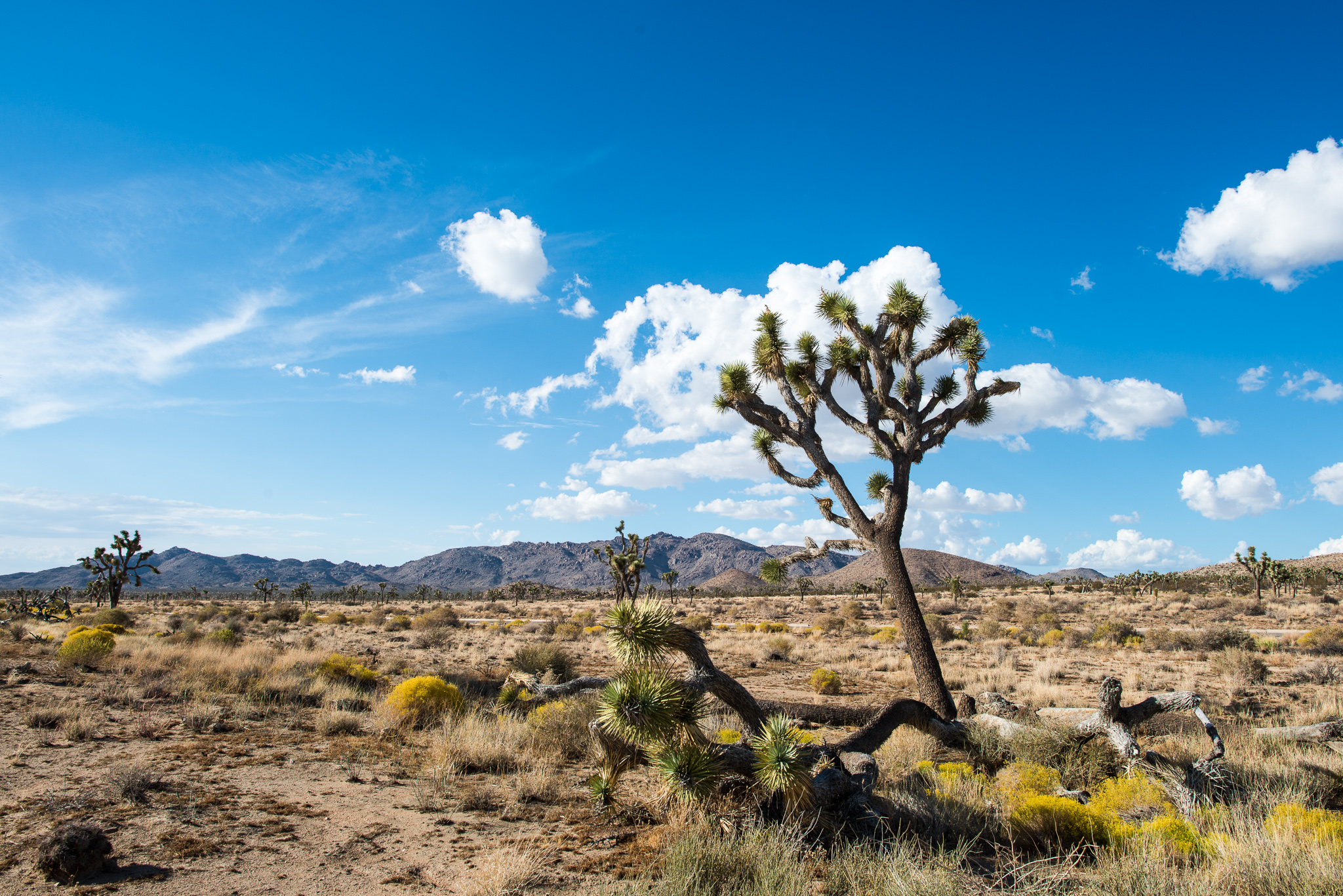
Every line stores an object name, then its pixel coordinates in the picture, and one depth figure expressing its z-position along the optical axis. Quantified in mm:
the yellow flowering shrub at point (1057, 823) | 5637
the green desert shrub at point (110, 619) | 27575
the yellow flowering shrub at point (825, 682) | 15664
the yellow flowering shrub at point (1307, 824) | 4855
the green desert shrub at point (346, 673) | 13914
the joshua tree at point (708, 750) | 5480
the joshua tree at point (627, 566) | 42250
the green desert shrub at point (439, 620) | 34906
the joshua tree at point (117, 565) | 40375
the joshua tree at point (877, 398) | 11234
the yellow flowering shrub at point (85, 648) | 14477
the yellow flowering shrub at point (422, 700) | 10625
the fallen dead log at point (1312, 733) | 8844
